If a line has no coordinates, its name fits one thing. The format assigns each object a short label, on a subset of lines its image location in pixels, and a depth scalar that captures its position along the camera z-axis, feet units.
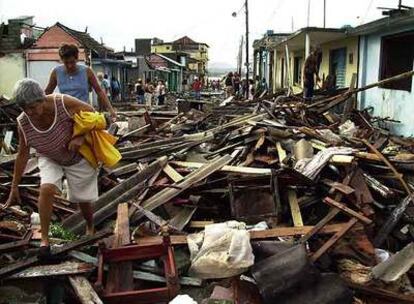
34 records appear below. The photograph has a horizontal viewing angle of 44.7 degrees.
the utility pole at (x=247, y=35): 113.13
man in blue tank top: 18.85
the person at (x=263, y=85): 103.96
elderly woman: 13.51
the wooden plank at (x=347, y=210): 15.97
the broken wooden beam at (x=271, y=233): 15.38
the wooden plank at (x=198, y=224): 17.66
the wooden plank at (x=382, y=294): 13.34
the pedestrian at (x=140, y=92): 88.28
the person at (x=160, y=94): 92.32
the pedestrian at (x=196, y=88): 120.26
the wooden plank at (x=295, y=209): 17.31
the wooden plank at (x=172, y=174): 20.65
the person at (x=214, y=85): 196.26
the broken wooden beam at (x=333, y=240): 14.56
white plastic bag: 13.94
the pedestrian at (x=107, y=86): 78.85
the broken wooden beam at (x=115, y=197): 17.06
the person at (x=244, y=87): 103.96
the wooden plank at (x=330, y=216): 15.51
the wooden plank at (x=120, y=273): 13.23
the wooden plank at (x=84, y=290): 12.03
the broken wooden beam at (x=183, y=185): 18.66
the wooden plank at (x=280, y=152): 22.37
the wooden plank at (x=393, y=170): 18.98
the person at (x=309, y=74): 47.88
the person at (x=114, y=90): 97.49
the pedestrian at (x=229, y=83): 109.23
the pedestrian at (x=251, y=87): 101.68
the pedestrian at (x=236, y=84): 110.52
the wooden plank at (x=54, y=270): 12.77
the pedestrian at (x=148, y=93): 86.44
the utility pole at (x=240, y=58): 162.89
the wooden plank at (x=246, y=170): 19.94
